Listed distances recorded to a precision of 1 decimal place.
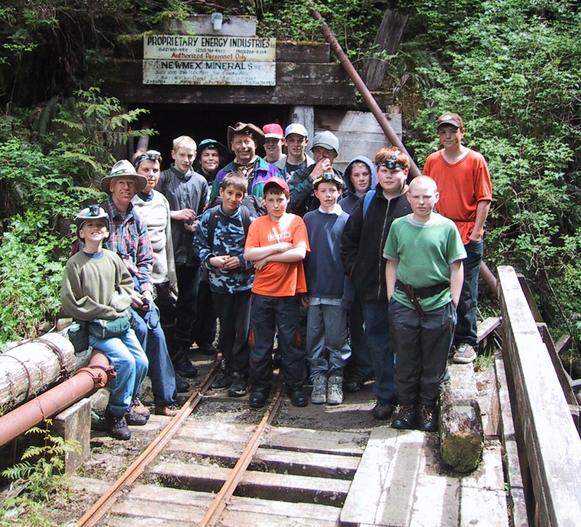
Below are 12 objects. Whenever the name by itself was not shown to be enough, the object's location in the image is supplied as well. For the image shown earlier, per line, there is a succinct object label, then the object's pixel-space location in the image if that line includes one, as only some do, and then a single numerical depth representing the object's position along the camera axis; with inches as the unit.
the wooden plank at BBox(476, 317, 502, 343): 275.9
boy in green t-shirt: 203.8
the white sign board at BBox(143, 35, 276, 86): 389.7
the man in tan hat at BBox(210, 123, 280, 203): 273.1
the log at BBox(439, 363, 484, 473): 184.1
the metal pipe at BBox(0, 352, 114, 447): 175.3
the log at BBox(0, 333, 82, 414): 187.0
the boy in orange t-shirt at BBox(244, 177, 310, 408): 242.5
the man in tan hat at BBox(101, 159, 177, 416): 230.1
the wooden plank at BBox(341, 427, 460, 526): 164.9
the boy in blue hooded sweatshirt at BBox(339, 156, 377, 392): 248.5
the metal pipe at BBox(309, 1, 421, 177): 392.8
